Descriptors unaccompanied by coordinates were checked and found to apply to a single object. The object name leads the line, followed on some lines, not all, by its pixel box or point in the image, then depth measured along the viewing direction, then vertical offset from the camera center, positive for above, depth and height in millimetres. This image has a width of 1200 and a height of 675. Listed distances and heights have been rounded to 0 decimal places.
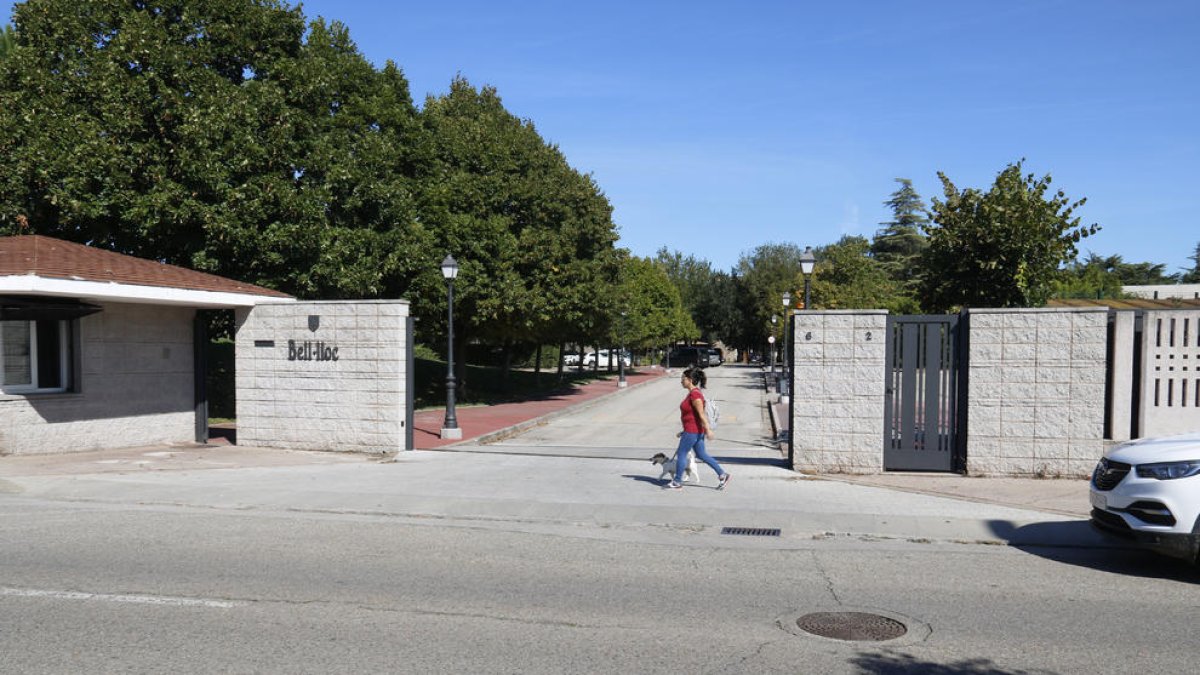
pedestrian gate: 12836 -1133
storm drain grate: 9594 -2392
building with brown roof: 14133 -634
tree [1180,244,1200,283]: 87000 +4667
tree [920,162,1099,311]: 20078 +1767
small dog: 12398 -2137
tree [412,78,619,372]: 27953 +2886
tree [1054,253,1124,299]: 41969 +1951
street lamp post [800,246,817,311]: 21109 +1353
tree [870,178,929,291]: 71188 +7367
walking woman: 11906 -1564
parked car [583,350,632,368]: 79562 -4230
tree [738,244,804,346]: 77500 +3661
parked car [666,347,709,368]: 80000 -3727
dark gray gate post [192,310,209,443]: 17375 -1269
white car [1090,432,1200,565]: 7238 -1510
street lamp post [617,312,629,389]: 45625 -2884
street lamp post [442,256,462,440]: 18875 -1567
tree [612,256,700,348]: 58438 +660
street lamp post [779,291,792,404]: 31802 -2584
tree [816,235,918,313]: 47406 +2090
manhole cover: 5906 -2166
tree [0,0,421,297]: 19188 +3847
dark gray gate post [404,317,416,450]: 15681 -1312
